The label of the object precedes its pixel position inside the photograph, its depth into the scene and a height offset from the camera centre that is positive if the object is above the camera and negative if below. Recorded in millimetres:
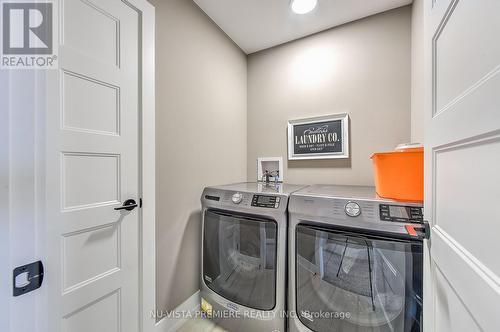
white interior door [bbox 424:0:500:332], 388 -2
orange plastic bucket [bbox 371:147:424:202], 915 -49
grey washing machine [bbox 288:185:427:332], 865 -507
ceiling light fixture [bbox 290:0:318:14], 1463 +1267
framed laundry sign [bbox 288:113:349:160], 1737 +267
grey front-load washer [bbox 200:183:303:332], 1159 -637
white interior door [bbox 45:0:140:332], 804 -26
